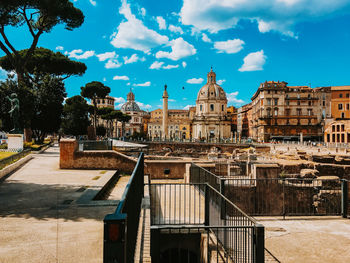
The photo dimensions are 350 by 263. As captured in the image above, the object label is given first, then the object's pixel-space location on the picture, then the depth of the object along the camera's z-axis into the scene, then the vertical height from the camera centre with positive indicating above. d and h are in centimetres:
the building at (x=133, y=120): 12162 +691
